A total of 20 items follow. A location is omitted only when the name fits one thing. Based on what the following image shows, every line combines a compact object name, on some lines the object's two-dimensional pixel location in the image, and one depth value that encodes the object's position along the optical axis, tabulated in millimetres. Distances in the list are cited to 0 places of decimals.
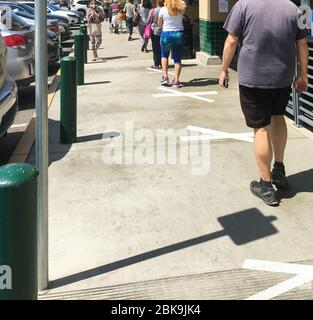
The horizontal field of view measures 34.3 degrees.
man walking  4047
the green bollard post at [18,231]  2260
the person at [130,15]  20422
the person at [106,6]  31327
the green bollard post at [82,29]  13474
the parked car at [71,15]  25078
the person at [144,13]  14500
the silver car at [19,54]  8289
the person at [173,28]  8867
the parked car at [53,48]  11297
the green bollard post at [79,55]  9930
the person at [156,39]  10695
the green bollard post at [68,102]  5926
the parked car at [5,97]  5262
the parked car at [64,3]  45488
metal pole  2906
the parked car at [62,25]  17181
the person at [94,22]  13305
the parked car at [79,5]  38878
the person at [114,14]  24797
